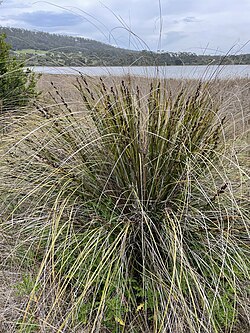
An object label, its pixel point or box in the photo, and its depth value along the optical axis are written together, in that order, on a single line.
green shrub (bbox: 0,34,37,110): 3.35
